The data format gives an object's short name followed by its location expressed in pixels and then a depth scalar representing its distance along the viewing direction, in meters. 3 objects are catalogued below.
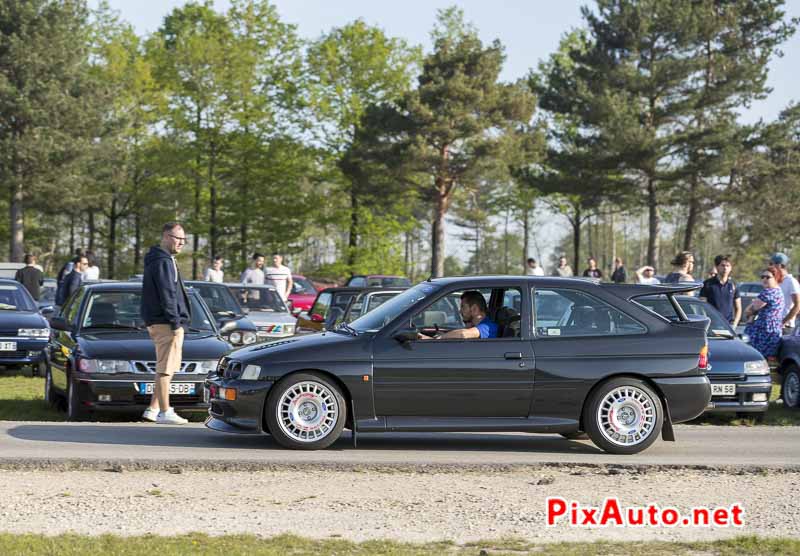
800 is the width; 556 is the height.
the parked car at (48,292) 35.48
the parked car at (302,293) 38.88
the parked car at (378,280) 44.16
